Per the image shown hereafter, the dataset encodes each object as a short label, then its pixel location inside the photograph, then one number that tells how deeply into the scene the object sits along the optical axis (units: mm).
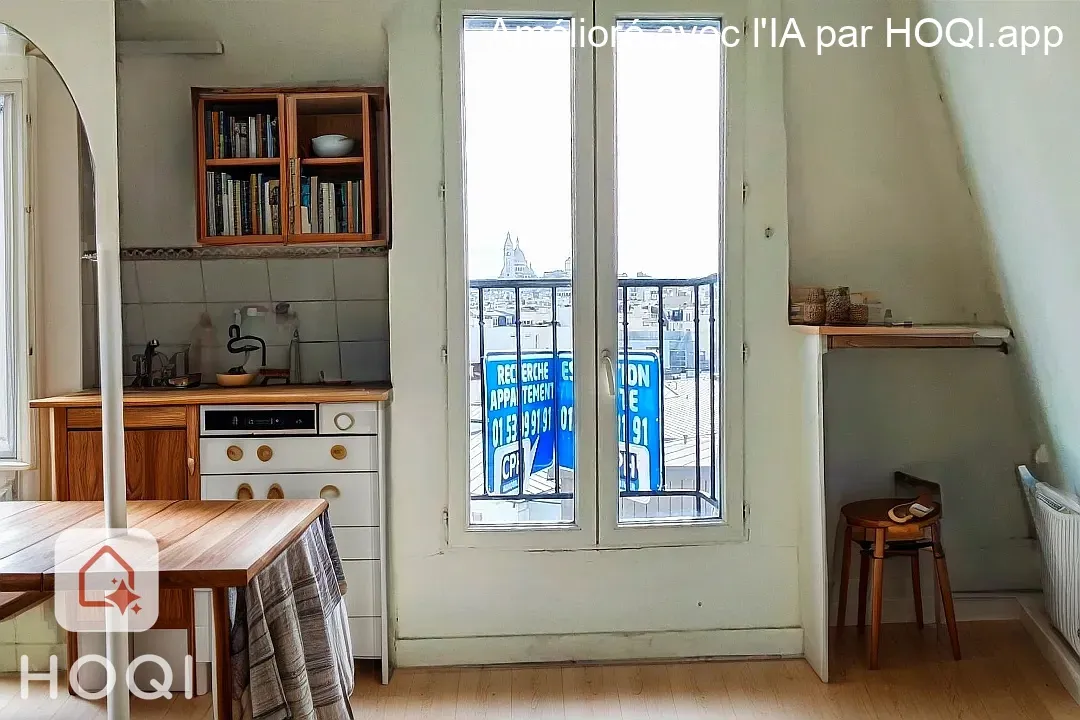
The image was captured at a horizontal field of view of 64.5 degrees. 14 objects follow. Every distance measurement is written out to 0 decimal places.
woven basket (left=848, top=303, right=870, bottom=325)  3059
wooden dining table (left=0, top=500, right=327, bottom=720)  1491
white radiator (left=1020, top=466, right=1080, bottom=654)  2746
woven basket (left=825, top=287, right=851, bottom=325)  2996
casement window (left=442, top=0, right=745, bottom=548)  2971
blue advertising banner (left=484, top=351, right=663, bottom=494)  3027
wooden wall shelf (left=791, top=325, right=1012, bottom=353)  2807
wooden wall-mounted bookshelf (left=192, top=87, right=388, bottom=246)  3047
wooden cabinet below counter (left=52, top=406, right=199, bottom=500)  2822
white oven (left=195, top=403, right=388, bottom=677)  2869
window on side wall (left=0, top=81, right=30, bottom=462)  2840
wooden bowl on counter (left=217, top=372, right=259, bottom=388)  3127
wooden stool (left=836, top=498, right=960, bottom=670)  2885
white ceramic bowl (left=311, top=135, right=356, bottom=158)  3111
